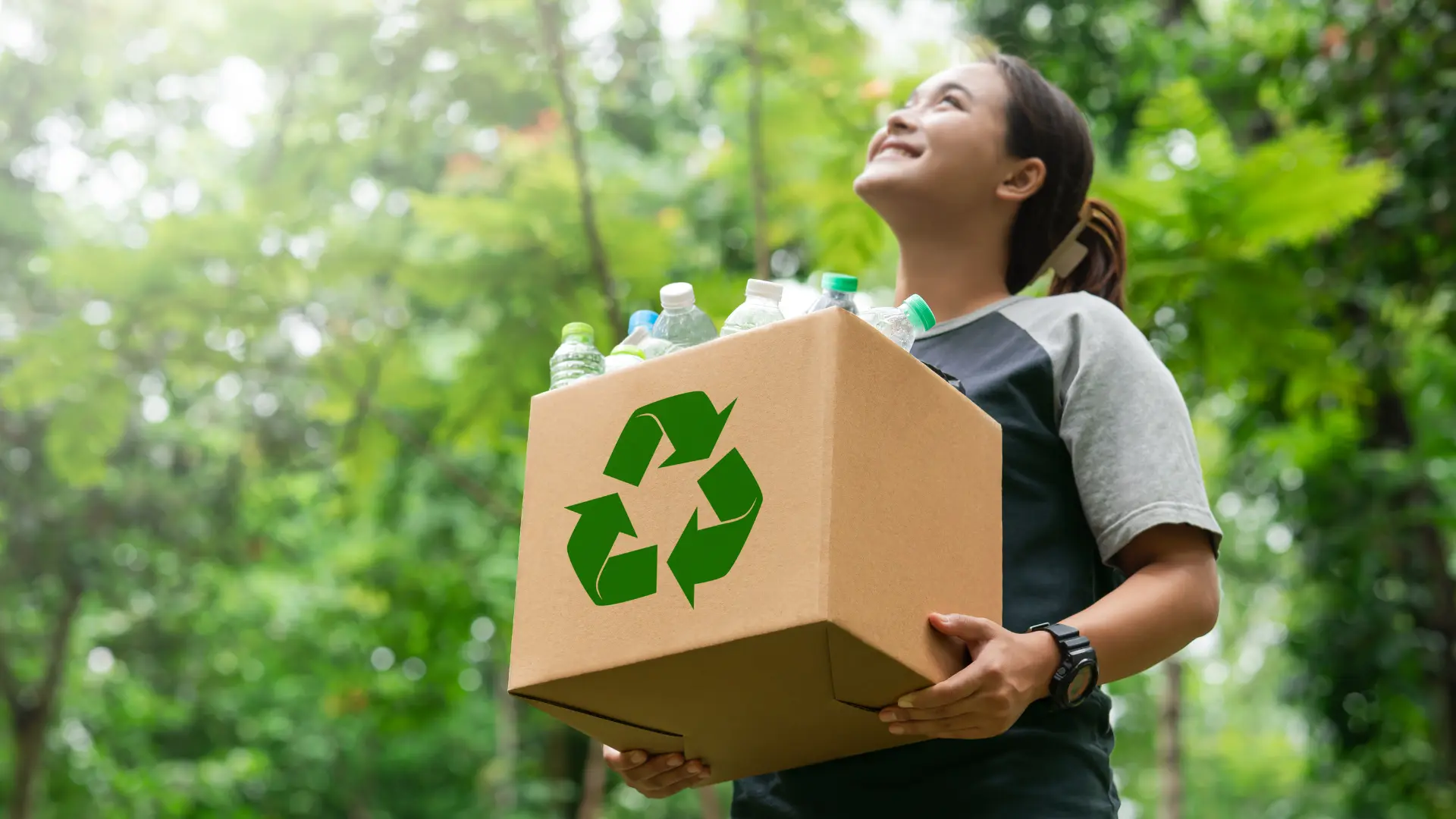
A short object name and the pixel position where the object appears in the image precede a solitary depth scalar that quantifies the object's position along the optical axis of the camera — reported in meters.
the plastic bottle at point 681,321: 1.71
